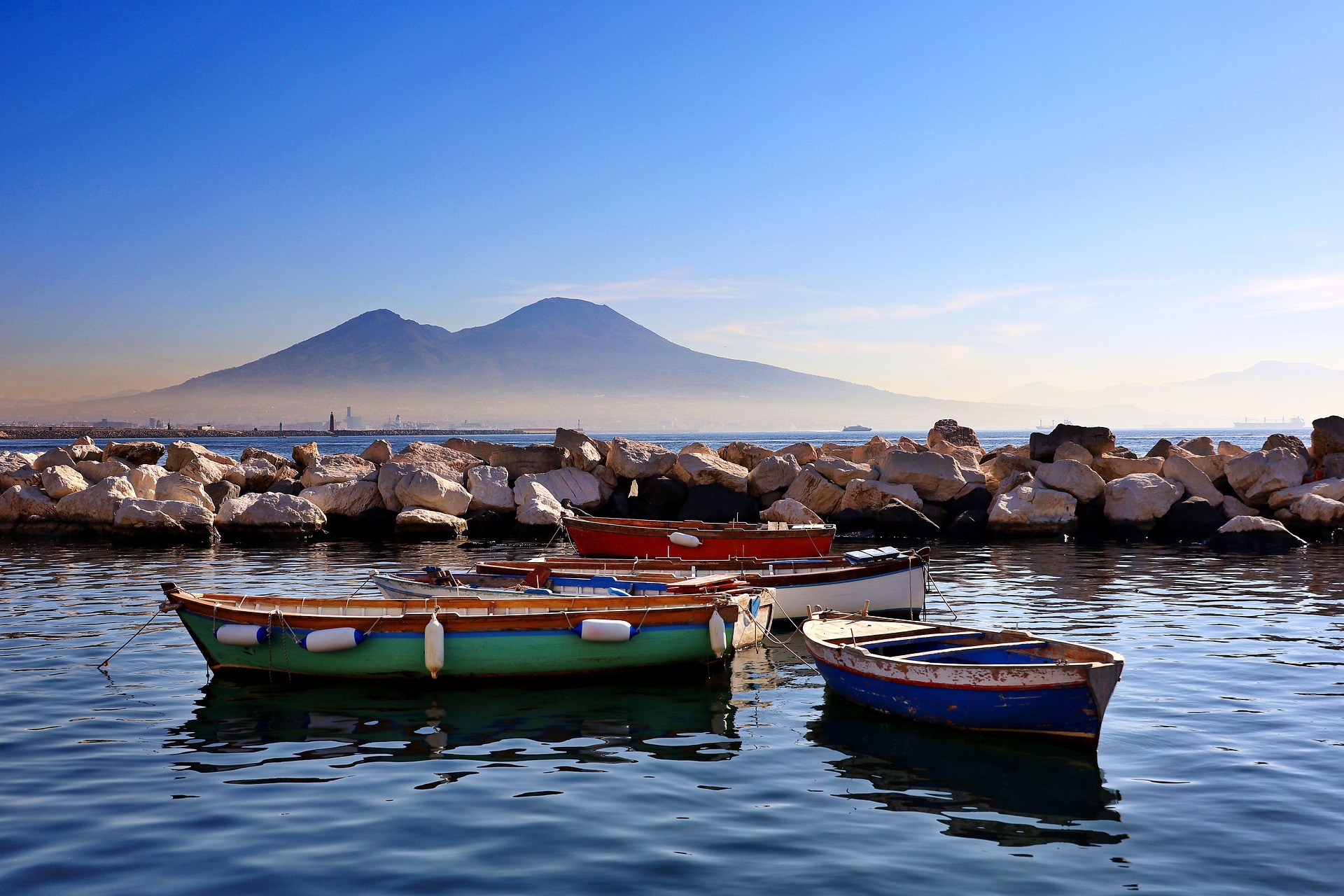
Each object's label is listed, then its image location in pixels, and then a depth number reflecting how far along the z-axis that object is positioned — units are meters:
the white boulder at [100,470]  33.28
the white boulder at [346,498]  31.67
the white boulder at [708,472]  32.66
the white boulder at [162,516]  28.48
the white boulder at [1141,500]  29.97
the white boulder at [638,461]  33.47
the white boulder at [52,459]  35.19
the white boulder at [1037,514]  29.95
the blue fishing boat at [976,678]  9.80
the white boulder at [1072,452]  33.69
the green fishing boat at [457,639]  12.80
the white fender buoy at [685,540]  21.76
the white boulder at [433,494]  30.97
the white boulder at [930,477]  32.12
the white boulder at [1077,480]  31.14
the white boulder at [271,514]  29.41
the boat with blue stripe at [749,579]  16.56
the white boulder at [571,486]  32.88
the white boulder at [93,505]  29.94
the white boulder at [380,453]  37.16
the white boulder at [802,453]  35.97
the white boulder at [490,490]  31.66
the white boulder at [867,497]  30.91
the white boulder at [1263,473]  30.17
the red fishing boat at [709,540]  22.02
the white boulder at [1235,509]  29.72
